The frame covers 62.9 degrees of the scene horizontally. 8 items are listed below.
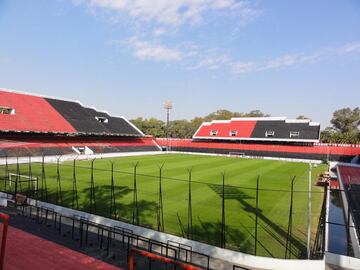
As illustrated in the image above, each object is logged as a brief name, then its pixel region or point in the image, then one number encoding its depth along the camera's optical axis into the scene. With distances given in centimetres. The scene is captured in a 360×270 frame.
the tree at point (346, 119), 8800
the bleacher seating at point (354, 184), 1745
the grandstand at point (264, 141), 5119
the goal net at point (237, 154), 5661
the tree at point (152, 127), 10199
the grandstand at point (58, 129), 4022
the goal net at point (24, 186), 2078
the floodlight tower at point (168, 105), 8481
